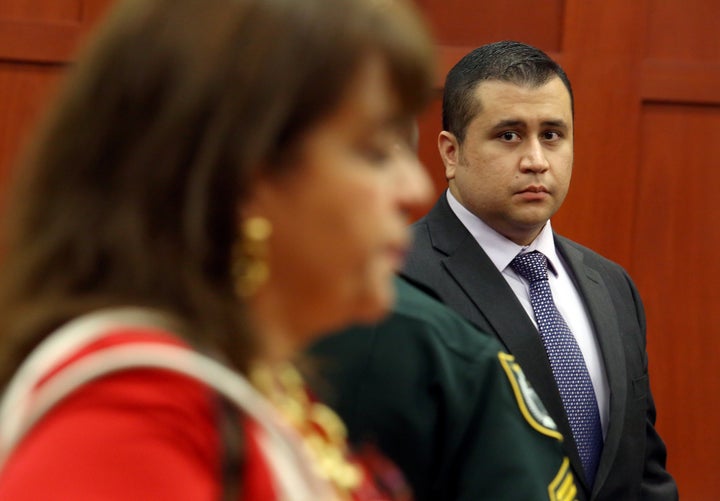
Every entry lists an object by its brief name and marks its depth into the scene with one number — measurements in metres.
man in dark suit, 5.39
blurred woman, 2.68
